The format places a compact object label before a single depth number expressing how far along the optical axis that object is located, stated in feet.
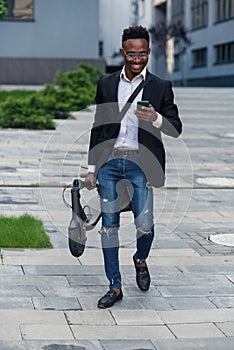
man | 28.65
